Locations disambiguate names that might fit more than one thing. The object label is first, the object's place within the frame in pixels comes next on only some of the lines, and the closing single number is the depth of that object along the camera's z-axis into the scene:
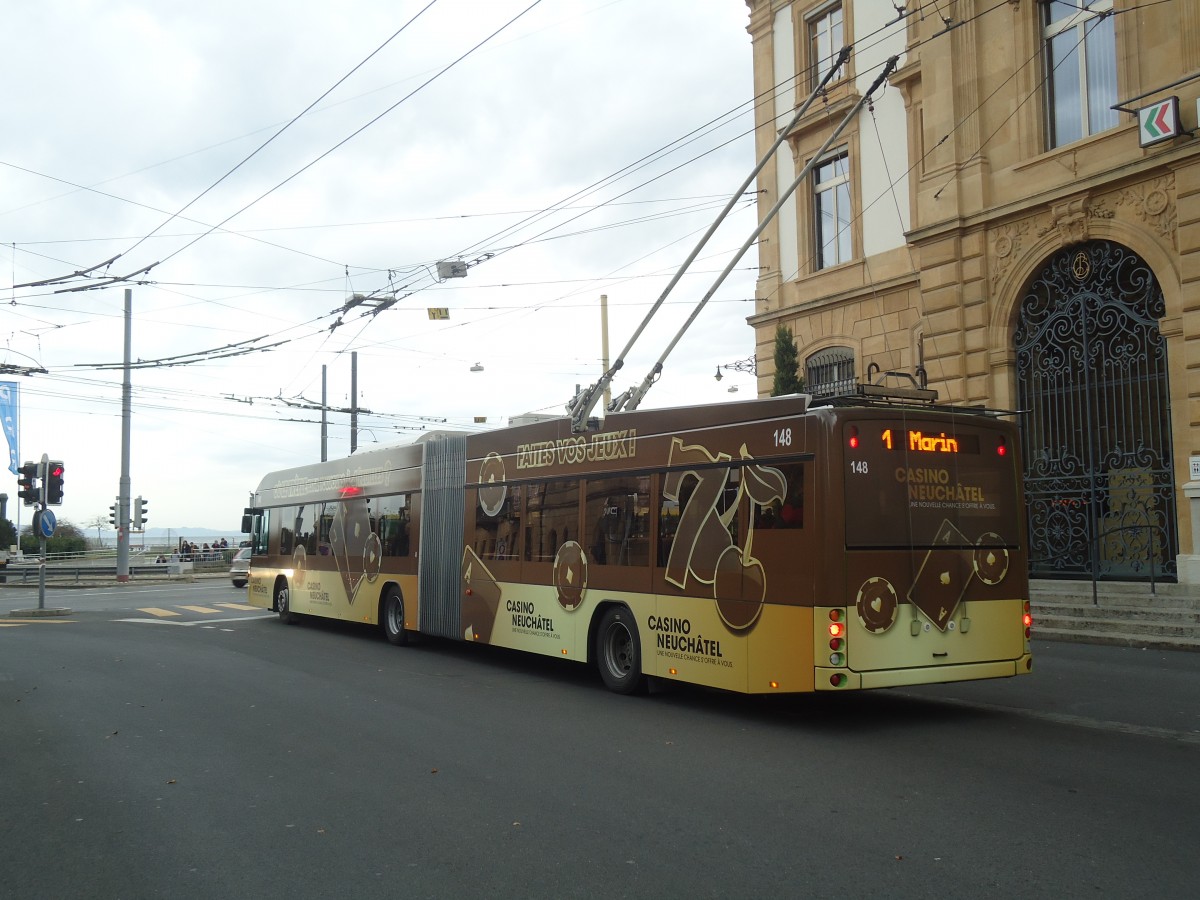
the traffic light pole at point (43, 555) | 23.75
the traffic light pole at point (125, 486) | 34.38
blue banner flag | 27.22
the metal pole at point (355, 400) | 40.69
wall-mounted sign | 16.27
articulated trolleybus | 8.69
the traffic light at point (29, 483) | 25.56
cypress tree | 22.75
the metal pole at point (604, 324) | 24.23
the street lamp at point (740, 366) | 29.39
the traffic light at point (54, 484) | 25.83
